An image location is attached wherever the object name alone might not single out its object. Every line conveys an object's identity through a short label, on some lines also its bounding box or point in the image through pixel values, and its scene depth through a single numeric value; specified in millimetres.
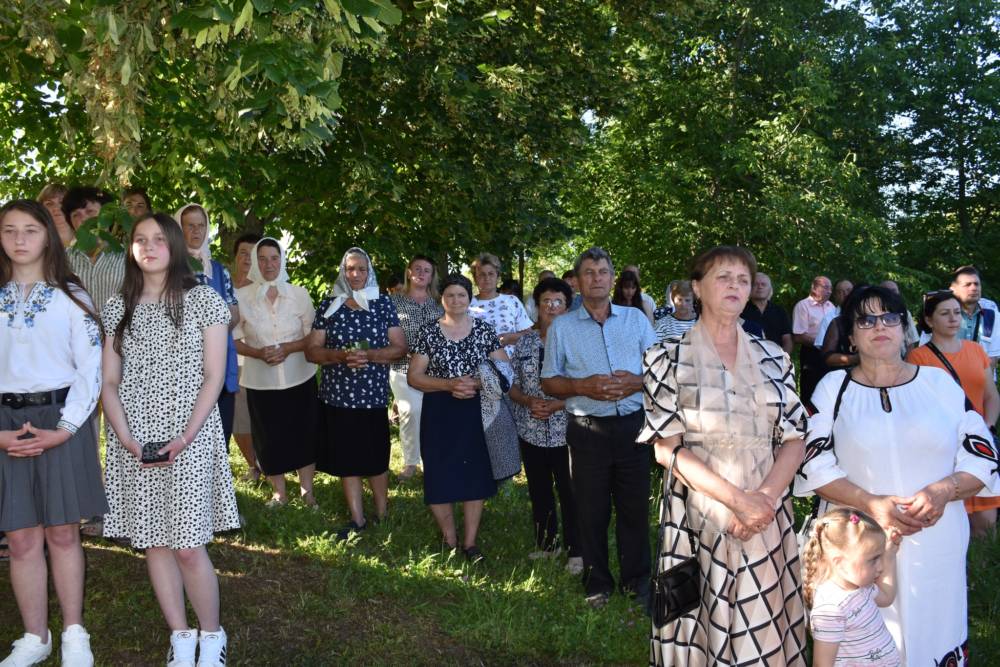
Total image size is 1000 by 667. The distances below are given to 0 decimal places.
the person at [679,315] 7316
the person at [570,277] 9812
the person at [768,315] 9961
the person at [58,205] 5918
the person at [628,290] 8297
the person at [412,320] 8422
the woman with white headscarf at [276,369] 6965
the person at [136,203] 6023
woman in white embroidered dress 3770
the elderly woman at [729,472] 3736
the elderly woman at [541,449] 6355
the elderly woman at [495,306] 8289
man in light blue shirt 5516
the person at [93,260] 5775
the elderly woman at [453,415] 6328
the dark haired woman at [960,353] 5781
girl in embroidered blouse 4223
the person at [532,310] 10489
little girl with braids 3350
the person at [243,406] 7336
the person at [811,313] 11289
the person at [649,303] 9117
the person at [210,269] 6125
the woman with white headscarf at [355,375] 6715
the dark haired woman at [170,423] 4332
